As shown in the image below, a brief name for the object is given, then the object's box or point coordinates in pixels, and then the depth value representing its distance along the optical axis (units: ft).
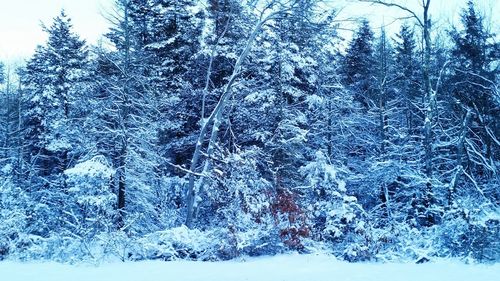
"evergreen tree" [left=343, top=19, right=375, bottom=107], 73.61
